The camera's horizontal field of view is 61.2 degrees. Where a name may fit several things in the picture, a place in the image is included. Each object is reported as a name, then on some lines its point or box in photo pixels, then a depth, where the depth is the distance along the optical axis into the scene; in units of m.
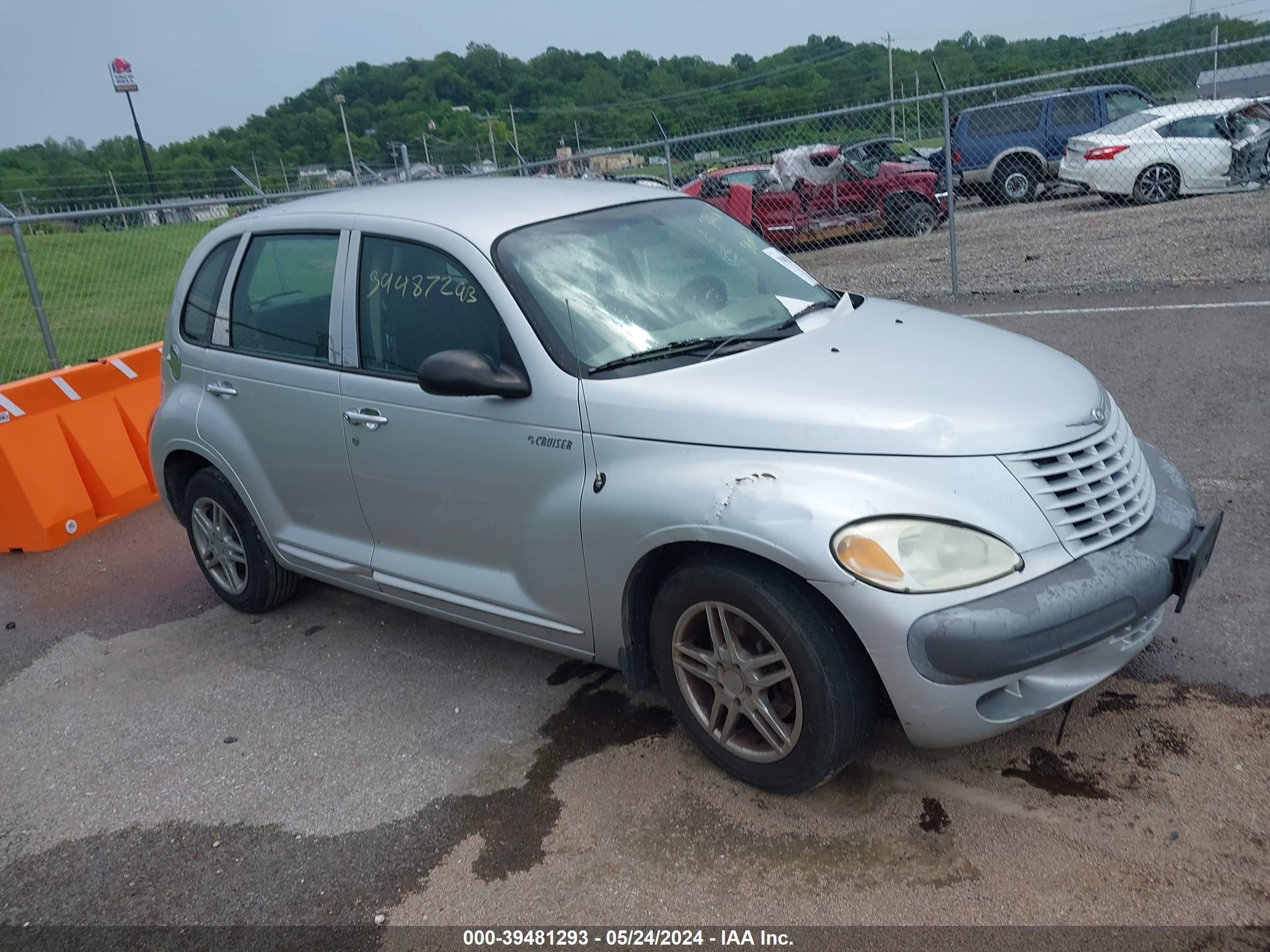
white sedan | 14.88
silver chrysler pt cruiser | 2.93
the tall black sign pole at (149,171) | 17.20
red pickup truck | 14.59
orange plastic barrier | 6.63
